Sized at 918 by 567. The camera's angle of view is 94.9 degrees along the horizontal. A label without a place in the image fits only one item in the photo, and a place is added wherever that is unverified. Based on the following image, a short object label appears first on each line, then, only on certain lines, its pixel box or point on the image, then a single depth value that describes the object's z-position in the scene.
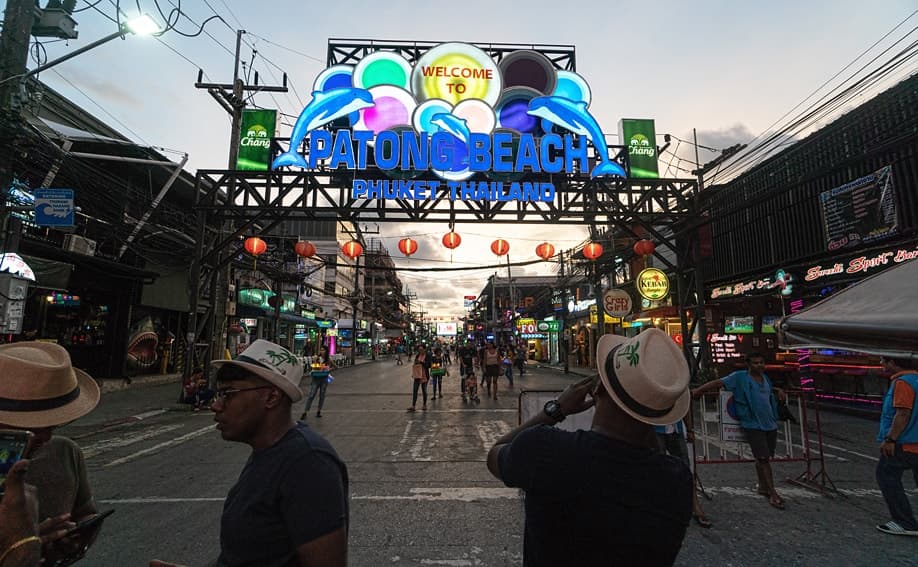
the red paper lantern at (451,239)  12.82
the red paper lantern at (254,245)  12.16
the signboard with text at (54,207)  8.05
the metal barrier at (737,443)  5.77
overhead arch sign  12.67
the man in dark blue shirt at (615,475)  1.53
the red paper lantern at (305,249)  13.16
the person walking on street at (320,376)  10.98
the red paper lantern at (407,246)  13.53
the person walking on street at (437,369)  14.92
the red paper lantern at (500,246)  13.68
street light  7.59
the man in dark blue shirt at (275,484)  1.57
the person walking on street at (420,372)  12.45
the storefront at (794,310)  11.01
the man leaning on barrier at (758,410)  5.38
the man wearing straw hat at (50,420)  1.96
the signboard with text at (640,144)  14.16
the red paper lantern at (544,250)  13.75
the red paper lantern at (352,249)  13.22
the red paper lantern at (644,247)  12.73
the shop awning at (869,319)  2.69
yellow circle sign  14.97
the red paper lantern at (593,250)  13.74
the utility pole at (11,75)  7.32
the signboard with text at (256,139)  13.23
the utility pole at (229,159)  13.42
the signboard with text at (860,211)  10.48
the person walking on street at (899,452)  4.40
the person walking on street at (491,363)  14.81
